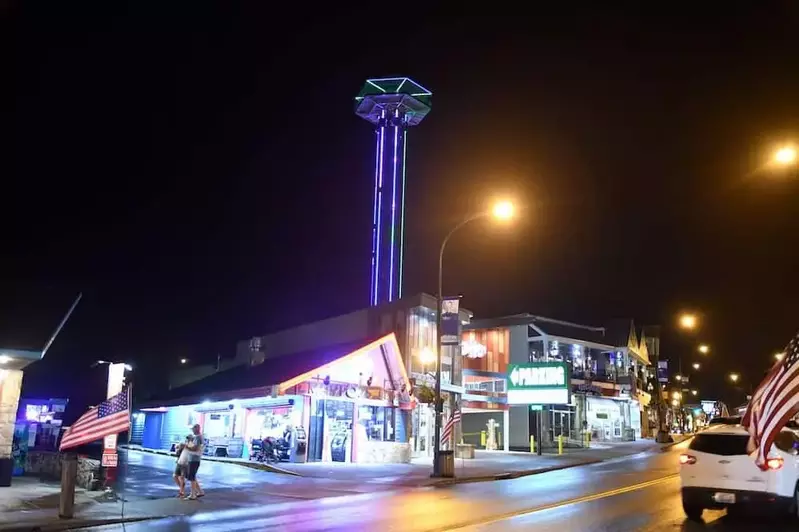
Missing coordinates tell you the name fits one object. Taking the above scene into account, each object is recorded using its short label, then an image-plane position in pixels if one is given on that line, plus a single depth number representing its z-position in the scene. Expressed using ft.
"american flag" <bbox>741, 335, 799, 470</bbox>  34.63
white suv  39.01
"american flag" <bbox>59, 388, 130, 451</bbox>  53.52
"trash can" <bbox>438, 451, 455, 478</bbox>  77.10
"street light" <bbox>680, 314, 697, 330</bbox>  117.47
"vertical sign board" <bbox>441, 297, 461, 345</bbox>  79.51
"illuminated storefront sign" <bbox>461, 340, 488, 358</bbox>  132.05
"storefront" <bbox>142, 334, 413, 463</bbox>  90.74
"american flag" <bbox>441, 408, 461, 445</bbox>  90.28
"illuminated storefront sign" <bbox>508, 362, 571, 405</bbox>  127.24
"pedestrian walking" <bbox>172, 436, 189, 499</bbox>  56.54
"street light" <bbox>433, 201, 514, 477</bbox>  70.64
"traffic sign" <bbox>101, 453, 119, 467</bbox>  56.54
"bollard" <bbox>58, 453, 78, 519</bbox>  45.65
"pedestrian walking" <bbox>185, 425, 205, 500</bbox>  56.24
